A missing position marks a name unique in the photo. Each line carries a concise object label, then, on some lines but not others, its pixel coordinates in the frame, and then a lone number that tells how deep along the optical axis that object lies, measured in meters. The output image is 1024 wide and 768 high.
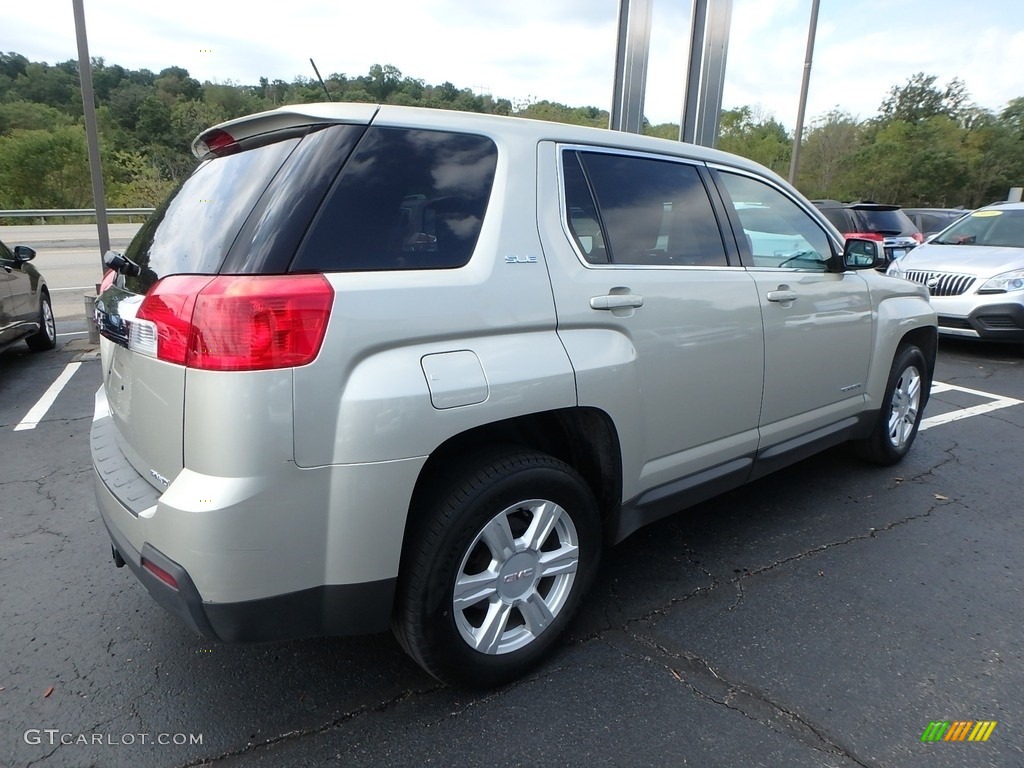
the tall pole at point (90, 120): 7.04
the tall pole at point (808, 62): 15.14
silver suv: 1.75
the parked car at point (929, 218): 18.34
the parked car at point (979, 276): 7.40
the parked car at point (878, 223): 11.94
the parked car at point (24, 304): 6.45
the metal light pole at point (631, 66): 9.48
